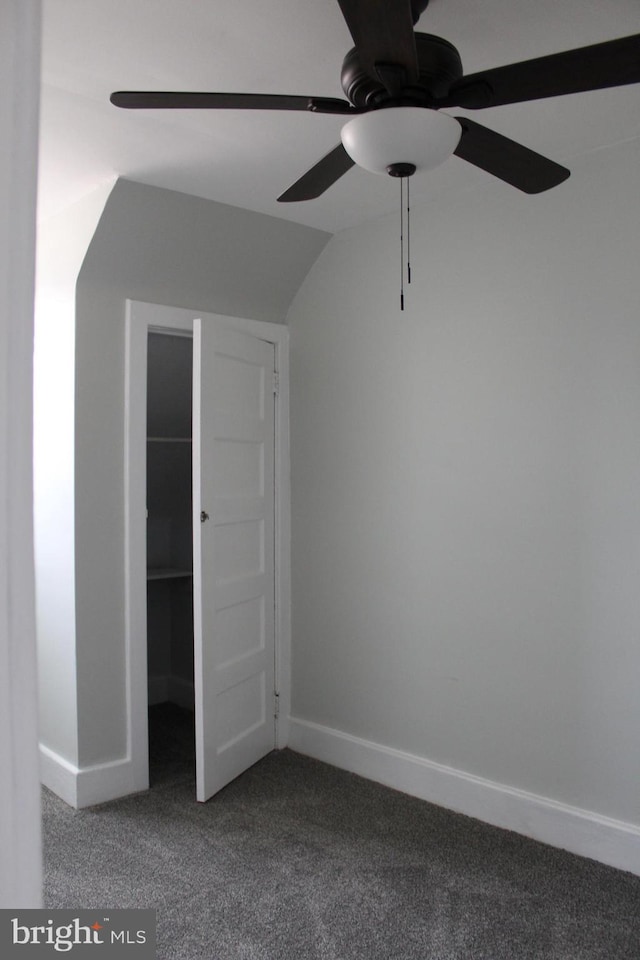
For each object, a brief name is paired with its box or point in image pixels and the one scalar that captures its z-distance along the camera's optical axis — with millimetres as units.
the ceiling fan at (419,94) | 1387
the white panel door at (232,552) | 3184
